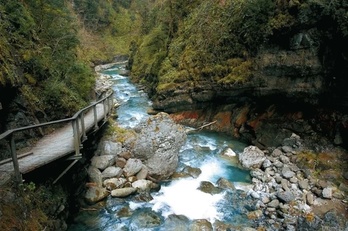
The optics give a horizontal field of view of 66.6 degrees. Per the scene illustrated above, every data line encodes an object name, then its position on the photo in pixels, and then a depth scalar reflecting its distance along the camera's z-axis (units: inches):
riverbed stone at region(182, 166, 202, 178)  474.0
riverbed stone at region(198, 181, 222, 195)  430.0
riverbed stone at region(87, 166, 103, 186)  406.9
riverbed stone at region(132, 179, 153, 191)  412.8
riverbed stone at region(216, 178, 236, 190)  444.9
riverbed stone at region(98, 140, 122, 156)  472.7
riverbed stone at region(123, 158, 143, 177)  434.3
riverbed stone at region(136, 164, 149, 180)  434.8
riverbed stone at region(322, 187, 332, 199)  401.1
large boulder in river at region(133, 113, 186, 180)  453.7
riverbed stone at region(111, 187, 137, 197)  393.1
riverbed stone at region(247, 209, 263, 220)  370.9
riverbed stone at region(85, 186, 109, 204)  375.6
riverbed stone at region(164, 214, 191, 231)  343.0
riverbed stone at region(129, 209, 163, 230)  345.7
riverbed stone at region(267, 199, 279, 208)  390.2
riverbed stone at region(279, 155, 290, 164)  509.4
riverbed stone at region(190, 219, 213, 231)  339.9
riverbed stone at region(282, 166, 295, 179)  459.6
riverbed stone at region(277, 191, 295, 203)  396.5
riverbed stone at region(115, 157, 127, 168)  450.7
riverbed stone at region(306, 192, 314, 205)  395.2
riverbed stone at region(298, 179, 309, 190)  430.3
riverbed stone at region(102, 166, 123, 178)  424.8
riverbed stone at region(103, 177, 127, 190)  405.7
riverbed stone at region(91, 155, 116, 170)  439.2
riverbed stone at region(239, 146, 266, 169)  513.6
